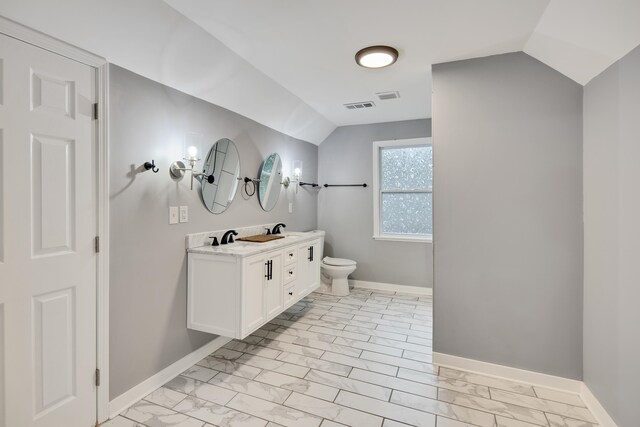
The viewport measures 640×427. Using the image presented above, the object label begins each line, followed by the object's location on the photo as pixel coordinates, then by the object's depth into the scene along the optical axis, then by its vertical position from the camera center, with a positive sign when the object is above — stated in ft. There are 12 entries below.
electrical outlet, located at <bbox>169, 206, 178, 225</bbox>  7.51 -0.11
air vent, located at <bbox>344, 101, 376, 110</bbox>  11.91 +4.18
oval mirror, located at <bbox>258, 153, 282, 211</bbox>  11.32 +1.13
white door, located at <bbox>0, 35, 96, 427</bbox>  4.68 -0.47
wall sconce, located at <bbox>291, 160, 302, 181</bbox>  13.32 +1.80
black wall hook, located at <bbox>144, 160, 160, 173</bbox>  6.79 +0.99
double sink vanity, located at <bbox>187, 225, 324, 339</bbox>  7.55 -1.93
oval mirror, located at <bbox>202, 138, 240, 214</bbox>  8.64 +1.07
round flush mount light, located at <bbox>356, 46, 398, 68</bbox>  7.59 +3.95
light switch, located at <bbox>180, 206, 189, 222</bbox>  7.80 -0.07
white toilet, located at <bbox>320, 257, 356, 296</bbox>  13.74 -2.79
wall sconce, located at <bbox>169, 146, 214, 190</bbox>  7.55 +1.08
